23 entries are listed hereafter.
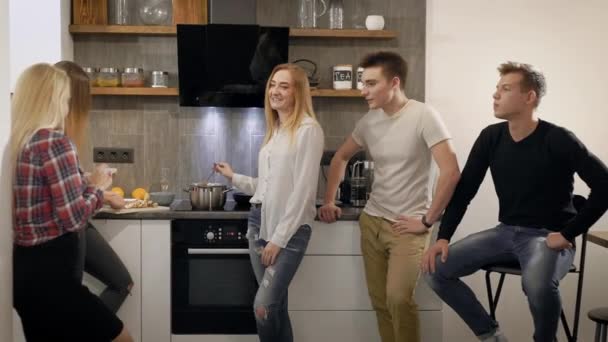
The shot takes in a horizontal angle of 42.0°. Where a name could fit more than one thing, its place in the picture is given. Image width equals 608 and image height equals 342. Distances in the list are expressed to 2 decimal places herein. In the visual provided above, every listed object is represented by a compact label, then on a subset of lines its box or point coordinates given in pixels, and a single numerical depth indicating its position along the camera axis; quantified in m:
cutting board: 3.98
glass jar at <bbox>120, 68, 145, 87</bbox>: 4.44
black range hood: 4.23
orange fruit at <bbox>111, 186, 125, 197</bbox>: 4.38
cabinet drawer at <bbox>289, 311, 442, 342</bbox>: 4.10
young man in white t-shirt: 3.58
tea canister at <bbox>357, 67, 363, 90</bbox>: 4.46
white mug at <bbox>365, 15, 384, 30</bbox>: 4.42
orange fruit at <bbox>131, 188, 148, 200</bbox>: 4.25
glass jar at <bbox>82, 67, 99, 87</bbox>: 4.45
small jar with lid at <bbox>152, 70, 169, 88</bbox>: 4.48
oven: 4.05
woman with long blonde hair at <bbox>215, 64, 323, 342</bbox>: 3.47
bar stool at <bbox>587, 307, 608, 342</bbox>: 3.58
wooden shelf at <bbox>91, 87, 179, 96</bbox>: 4.41
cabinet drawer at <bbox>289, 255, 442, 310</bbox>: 4.07
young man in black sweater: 3.29
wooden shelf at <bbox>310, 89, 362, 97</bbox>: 4.43
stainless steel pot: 4.08
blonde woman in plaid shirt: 2.72
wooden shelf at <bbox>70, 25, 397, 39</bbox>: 4.42
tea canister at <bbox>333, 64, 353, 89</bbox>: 4.45
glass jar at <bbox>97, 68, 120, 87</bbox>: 4.43
